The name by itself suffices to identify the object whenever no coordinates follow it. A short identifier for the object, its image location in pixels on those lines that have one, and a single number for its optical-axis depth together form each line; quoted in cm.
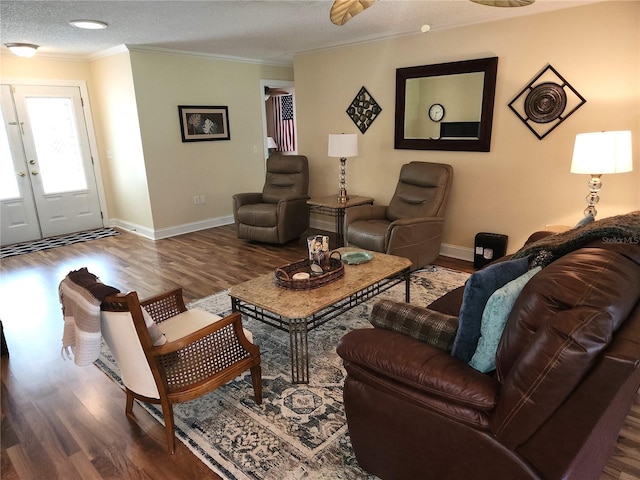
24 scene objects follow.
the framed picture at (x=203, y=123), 550
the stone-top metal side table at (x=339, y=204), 454
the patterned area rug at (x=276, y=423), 174
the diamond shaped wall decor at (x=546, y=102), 346
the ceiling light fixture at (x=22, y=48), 444
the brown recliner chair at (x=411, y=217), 365
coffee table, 215
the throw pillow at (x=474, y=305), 137
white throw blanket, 161
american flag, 818
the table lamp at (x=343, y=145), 447
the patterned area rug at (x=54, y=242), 505
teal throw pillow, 128
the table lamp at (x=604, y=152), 280
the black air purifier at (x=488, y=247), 389
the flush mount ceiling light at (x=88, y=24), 365
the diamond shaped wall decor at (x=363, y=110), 473
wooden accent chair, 163
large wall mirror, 390
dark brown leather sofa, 101
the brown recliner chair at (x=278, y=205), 476
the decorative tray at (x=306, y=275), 237
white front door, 521
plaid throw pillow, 153
